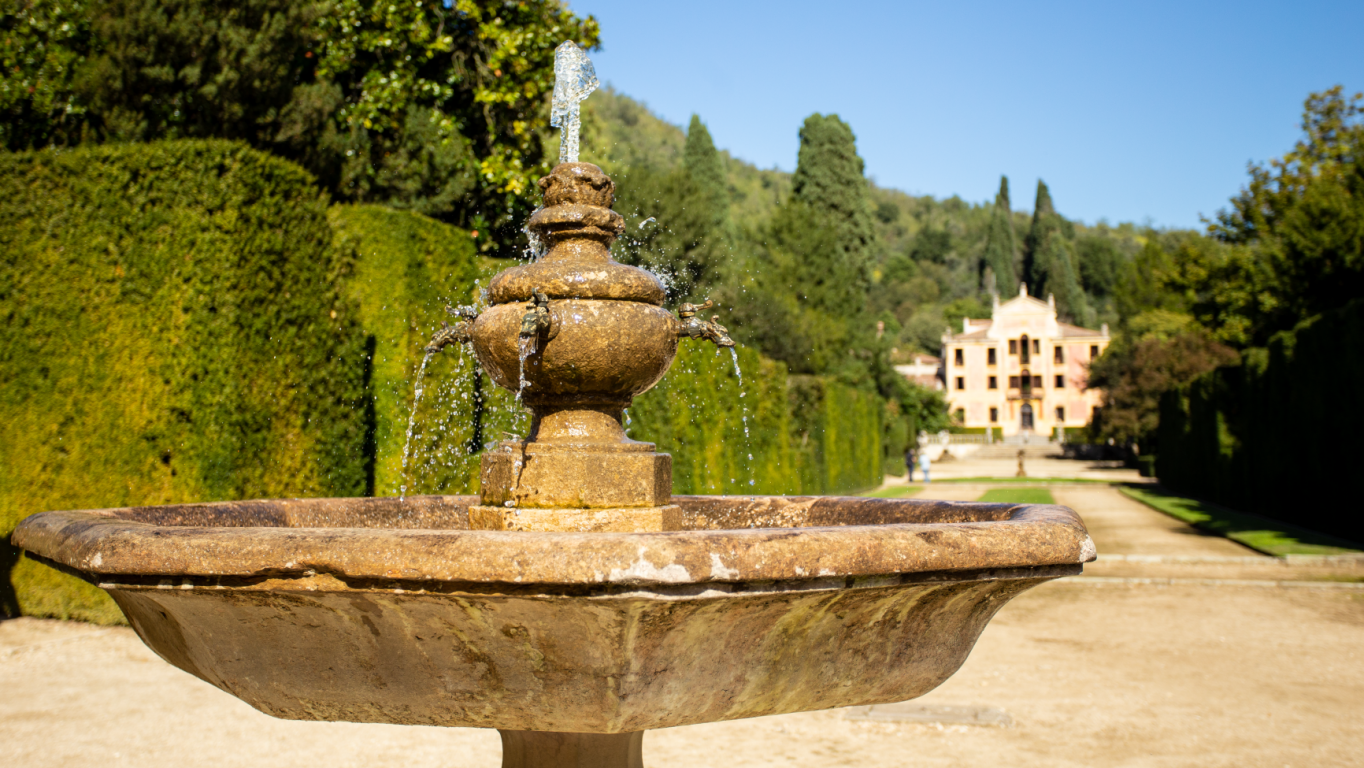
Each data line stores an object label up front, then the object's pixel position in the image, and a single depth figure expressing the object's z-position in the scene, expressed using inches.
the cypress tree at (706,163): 1728.6
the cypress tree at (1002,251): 4013.3
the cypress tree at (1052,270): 3740.2
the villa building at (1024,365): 3324.3
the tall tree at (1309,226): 913.5
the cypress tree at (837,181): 1777.8
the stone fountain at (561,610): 82.9
